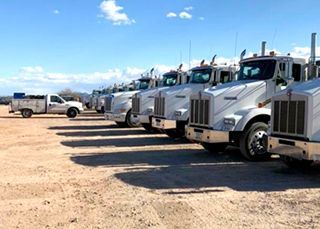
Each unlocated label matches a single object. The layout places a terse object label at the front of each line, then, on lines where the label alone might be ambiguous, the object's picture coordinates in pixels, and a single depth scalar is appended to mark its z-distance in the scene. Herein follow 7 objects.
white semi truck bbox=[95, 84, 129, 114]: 21.41
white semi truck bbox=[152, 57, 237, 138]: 9.20
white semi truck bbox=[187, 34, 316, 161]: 7.07
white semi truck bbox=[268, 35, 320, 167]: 5.51
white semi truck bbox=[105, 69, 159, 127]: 13.73
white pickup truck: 22.22
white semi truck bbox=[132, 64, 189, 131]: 11.33
